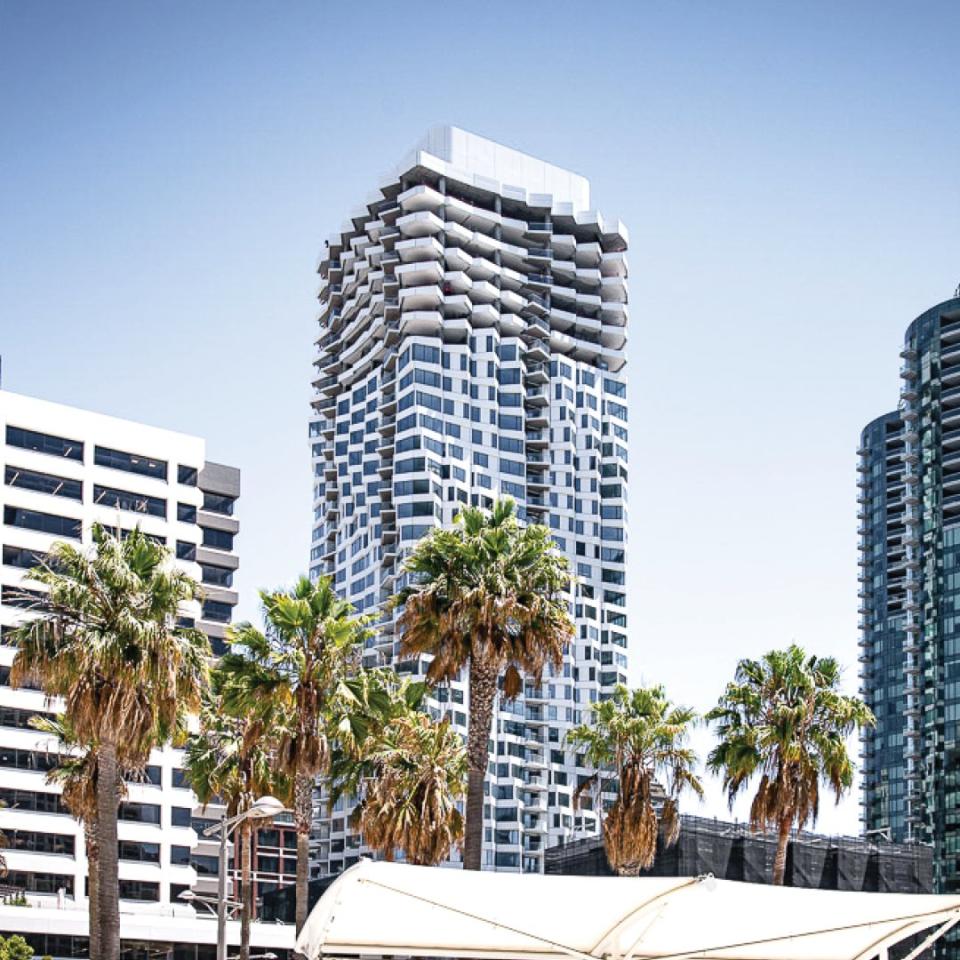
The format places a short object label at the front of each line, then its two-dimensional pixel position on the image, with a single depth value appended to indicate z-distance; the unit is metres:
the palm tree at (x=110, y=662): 38.84
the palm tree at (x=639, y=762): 52.50
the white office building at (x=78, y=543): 90.81
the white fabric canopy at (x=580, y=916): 19.75
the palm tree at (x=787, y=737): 51.81
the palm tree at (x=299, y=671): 43.56
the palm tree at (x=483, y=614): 44.47
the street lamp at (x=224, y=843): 33.97
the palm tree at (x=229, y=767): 50.41
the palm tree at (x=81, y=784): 49.44
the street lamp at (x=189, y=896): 52.69
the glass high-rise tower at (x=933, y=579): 166.12
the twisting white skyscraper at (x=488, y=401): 143.88
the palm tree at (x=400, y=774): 45.38
